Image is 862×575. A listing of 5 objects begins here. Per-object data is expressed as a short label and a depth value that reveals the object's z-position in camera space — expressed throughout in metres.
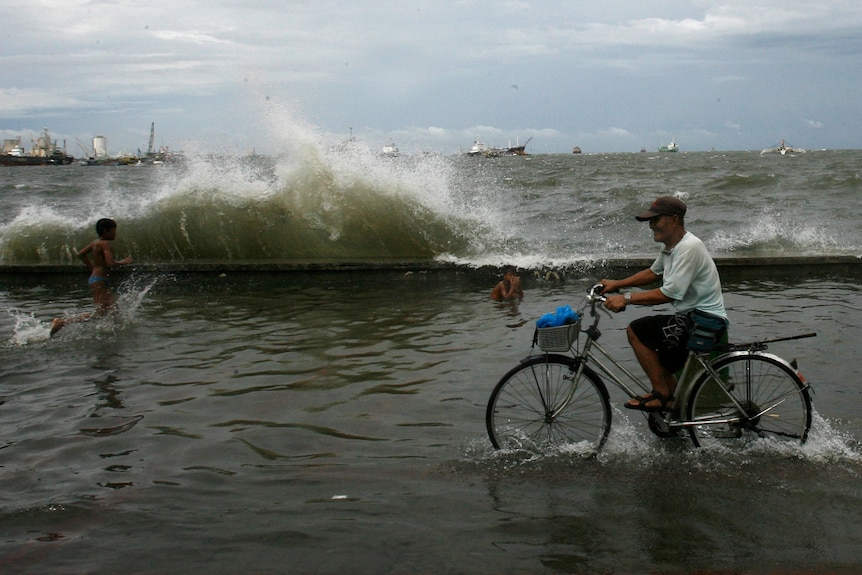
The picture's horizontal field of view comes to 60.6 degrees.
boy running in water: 9.12
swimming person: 10.73
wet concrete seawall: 11.64
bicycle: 4.77
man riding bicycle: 4.71
